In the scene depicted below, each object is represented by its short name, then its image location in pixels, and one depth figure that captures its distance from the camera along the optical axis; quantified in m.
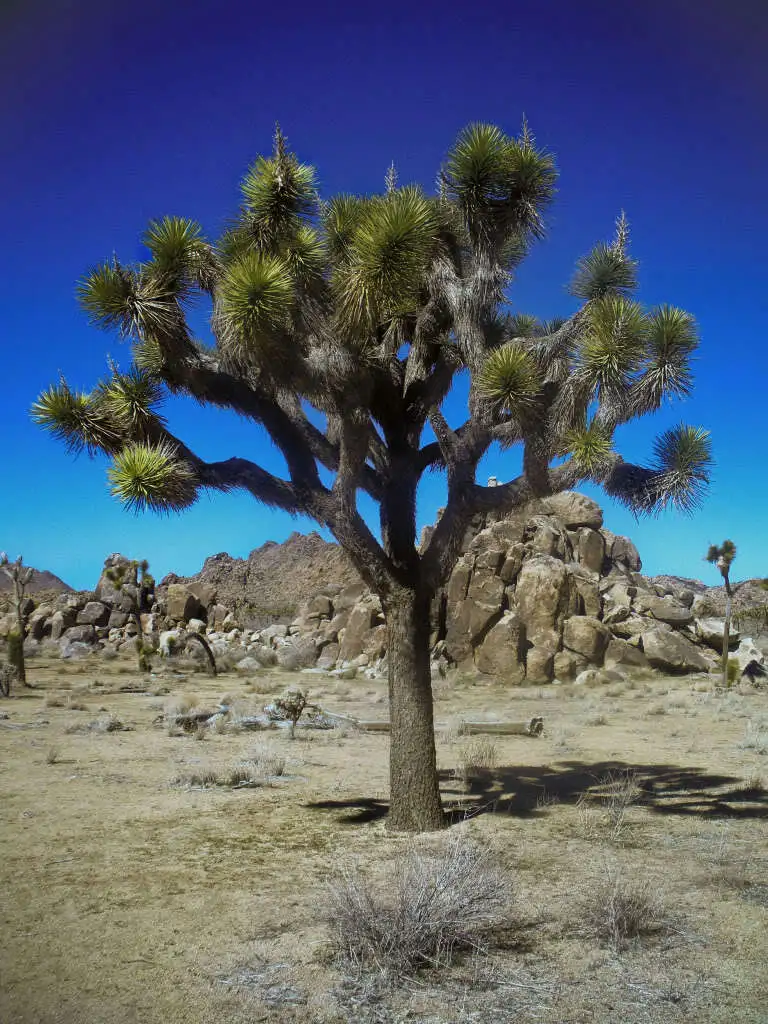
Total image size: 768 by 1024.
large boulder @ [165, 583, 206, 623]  44.33
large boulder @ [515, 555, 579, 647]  24.98
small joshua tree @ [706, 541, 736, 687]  24.95
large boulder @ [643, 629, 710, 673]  25.05
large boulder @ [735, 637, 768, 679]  22.94
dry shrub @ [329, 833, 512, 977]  4.21
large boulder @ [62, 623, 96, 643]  39.26
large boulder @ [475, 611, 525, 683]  24.14
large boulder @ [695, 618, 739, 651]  27.95
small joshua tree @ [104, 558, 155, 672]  36.10
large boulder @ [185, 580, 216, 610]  47.06
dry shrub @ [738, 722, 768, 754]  12.10
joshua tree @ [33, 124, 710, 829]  6.80
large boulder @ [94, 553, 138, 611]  43.31
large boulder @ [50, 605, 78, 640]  41.38
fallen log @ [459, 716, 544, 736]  13.97
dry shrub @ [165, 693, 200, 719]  16.07
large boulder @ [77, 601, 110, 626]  42.31
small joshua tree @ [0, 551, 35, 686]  22.27
